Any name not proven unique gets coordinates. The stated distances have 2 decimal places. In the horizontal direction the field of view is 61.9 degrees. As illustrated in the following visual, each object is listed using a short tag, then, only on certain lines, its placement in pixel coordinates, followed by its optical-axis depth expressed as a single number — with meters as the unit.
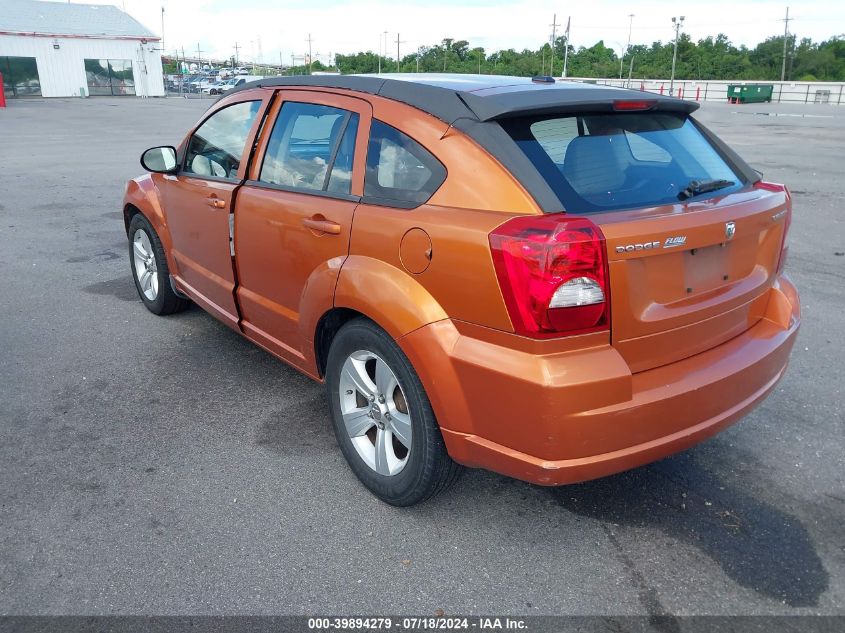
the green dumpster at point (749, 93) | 54.19
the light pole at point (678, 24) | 73.25
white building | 45.41
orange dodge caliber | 2.40
